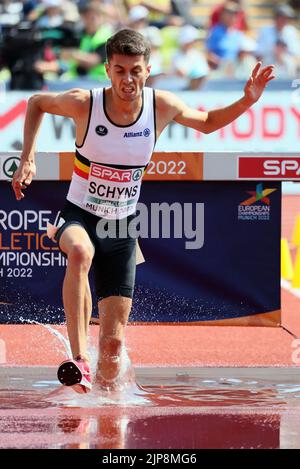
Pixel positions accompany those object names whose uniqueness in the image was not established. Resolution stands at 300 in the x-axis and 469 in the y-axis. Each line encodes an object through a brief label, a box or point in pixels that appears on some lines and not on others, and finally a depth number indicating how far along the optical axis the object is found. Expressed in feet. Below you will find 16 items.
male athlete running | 22.45
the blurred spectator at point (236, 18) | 68.28
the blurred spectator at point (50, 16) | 65.05
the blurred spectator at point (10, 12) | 66.04
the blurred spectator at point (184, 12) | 71.04
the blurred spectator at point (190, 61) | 59.93
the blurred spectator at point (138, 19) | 65.57
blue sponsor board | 28.45
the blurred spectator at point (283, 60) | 64.66
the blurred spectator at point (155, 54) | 58.13
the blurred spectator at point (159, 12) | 68.80
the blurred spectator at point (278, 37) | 66.90
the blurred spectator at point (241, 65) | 63.57
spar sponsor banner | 27.86
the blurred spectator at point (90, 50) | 61.87
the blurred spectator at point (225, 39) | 65.46
